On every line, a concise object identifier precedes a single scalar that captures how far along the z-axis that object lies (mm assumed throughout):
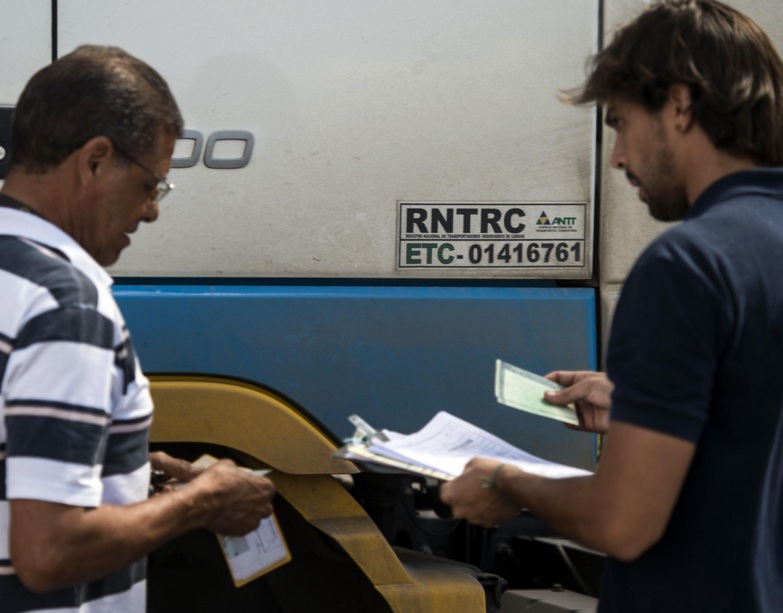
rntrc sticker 4242
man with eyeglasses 3304
